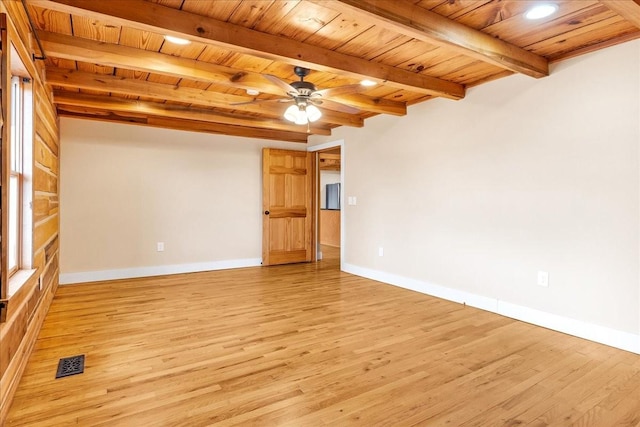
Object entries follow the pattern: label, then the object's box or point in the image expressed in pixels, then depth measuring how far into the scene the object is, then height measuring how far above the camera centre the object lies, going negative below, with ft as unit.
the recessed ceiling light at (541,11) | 7.17 +4.08
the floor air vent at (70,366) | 7.32 -3.44
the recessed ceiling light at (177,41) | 8.59 +4.04
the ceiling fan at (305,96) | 10.15 +3.31
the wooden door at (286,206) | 19.62 +0.01
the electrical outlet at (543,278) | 10.25 -2.05
